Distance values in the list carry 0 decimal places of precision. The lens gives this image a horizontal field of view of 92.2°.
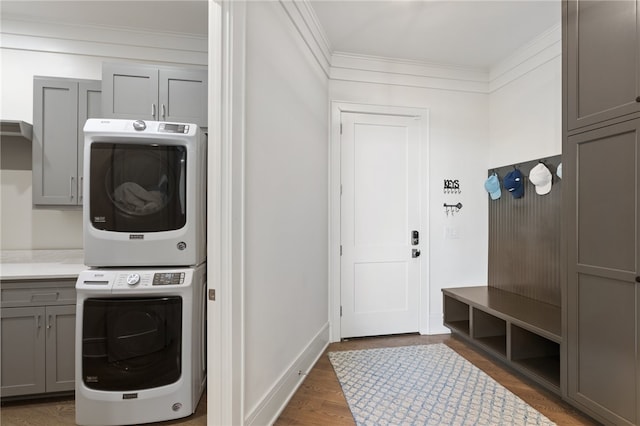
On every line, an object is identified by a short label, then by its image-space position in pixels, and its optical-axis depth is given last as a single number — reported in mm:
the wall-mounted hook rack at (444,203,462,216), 3285
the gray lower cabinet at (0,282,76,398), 1979
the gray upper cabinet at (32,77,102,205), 2283
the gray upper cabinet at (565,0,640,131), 1570
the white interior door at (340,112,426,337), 3100
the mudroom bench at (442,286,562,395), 2176
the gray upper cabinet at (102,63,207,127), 2301
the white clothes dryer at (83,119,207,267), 1838
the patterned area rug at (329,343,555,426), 1887
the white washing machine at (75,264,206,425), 1793
